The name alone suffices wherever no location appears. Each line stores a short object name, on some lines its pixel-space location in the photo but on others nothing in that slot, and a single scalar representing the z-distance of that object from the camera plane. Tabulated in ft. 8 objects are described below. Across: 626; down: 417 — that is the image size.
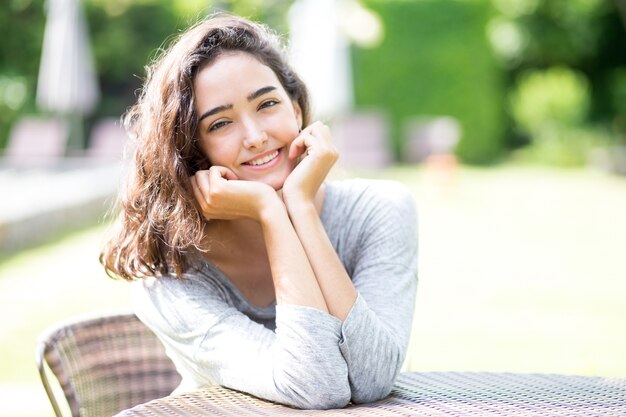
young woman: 6.59
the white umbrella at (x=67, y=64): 46.75
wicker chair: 7.47
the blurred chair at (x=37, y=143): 45.38
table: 5.83
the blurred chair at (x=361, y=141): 47.47
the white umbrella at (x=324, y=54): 44.62
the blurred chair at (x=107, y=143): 46.14
